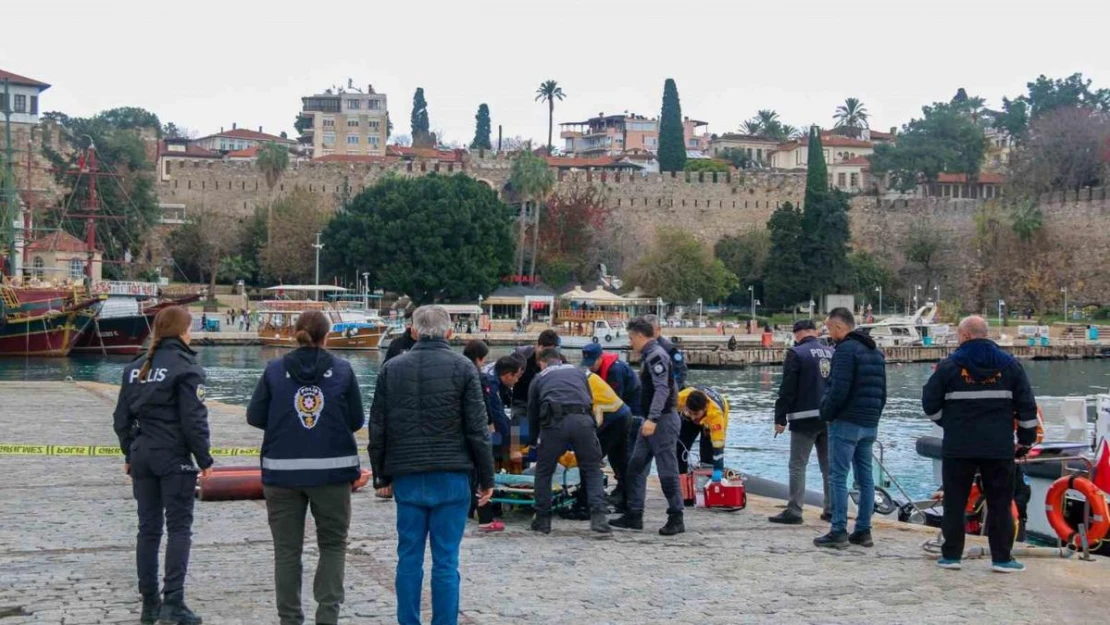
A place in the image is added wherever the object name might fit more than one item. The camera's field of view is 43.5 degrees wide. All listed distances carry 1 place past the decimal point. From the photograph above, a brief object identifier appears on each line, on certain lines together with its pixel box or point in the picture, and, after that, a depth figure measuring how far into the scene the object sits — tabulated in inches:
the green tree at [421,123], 4810.5
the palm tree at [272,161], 3078.2
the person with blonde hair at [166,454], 272.7
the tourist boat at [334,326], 2237.9
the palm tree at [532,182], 2920.8
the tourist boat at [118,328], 2176.4
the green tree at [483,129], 4466.0
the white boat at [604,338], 2256.4
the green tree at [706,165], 3590.1
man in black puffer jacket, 257.8
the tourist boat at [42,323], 2095.2
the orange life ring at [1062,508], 363.6
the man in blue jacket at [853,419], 358.6
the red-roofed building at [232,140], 4685.0
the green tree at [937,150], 3427.7
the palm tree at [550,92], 4399.6
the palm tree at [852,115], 4756.4
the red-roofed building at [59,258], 2608.3
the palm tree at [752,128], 5137.8
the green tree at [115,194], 2785.4
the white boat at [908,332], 2309.3
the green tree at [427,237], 2524.6
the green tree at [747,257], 2859.3
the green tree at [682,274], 2709.2
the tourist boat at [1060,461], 401.4
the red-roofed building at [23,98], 2940.5
